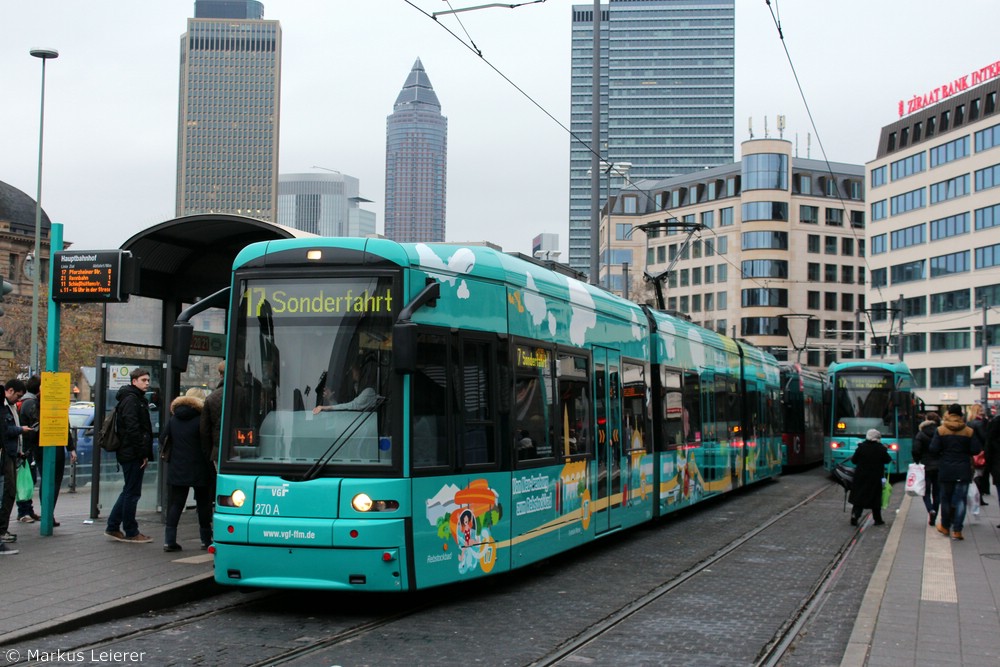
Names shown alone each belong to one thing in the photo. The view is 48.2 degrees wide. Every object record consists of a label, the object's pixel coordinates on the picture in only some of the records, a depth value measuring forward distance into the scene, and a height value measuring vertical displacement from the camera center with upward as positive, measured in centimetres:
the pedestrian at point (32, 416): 1309 -5
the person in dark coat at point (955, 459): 1429 -53
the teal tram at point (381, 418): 860 -3
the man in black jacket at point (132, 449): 1148 -38
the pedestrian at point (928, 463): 1540 -63
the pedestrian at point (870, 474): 1672 -85
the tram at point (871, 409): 2694 +20
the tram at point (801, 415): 3055 +6
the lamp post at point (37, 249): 3039 +468
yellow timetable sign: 1166 +0
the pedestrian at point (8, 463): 1070 -51
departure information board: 1164 +141
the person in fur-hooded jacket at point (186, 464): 1103 -51
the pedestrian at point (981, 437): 1686 -28
